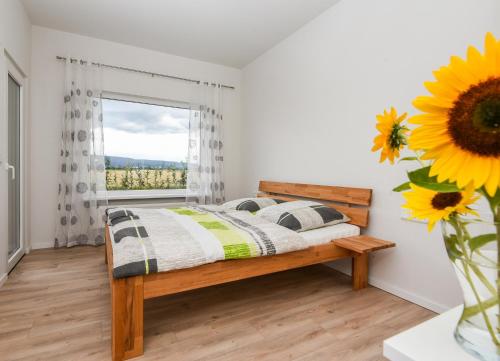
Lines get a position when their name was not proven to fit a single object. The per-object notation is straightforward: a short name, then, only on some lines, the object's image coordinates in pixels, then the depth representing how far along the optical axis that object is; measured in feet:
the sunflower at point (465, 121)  1.12
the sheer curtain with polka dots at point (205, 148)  13.37
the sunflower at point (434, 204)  1.41
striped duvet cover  4.93
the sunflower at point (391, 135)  1.75
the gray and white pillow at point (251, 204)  9.77
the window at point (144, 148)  12.58
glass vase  1.43
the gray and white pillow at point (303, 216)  7.49
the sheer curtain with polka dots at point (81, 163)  10.98
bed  4.74
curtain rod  11.13
